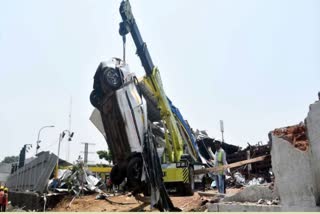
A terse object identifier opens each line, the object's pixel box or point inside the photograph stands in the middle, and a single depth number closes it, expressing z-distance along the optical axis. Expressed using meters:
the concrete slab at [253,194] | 4.62
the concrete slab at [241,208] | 3.94
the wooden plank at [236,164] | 4.59
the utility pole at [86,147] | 45.41
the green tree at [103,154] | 52.11
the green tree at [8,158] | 111.89
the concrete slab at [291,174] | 3.55
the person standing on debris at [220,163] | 8.63
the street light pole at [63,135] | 31.74
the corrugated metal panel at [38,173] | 13.21
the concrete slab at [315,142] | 3.41
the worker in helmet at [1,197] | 12.63
